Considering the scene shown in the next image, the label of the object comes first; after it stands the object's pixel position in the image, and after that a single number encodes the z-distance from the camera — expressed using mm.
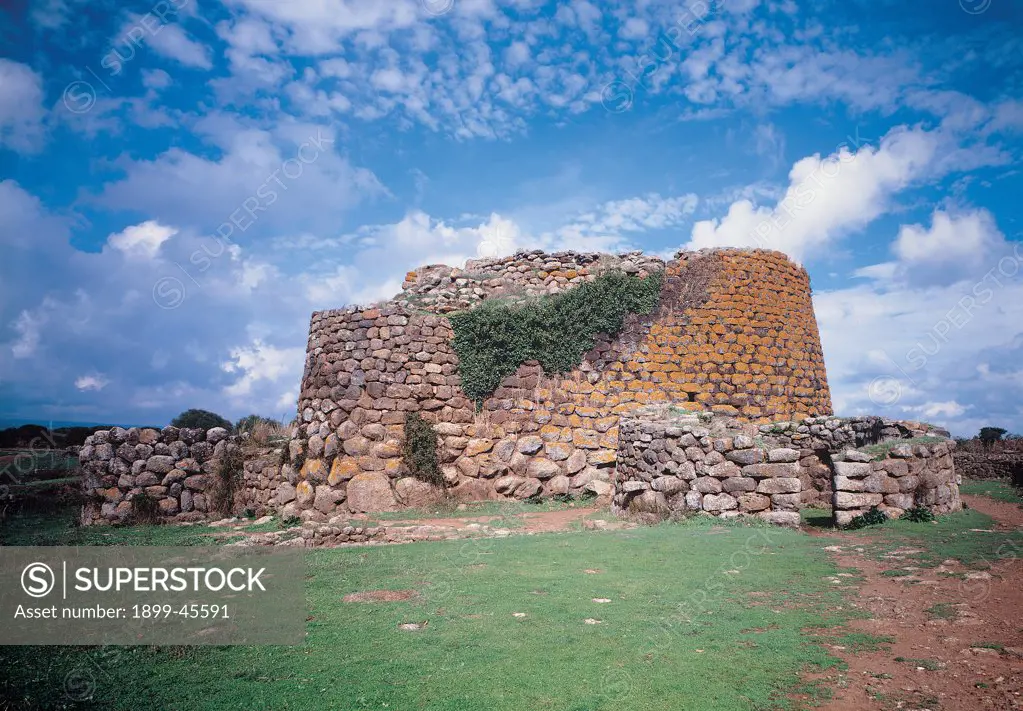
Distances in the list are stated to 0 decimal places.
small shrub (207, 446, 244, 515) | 11344
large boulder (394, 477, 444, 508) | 11750
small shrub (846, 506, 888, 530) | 7680
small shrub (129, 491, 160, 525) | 10555
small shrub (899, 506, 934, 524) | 7676
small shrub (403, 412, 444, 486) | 12102
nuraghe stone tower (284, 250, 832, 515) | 12180
